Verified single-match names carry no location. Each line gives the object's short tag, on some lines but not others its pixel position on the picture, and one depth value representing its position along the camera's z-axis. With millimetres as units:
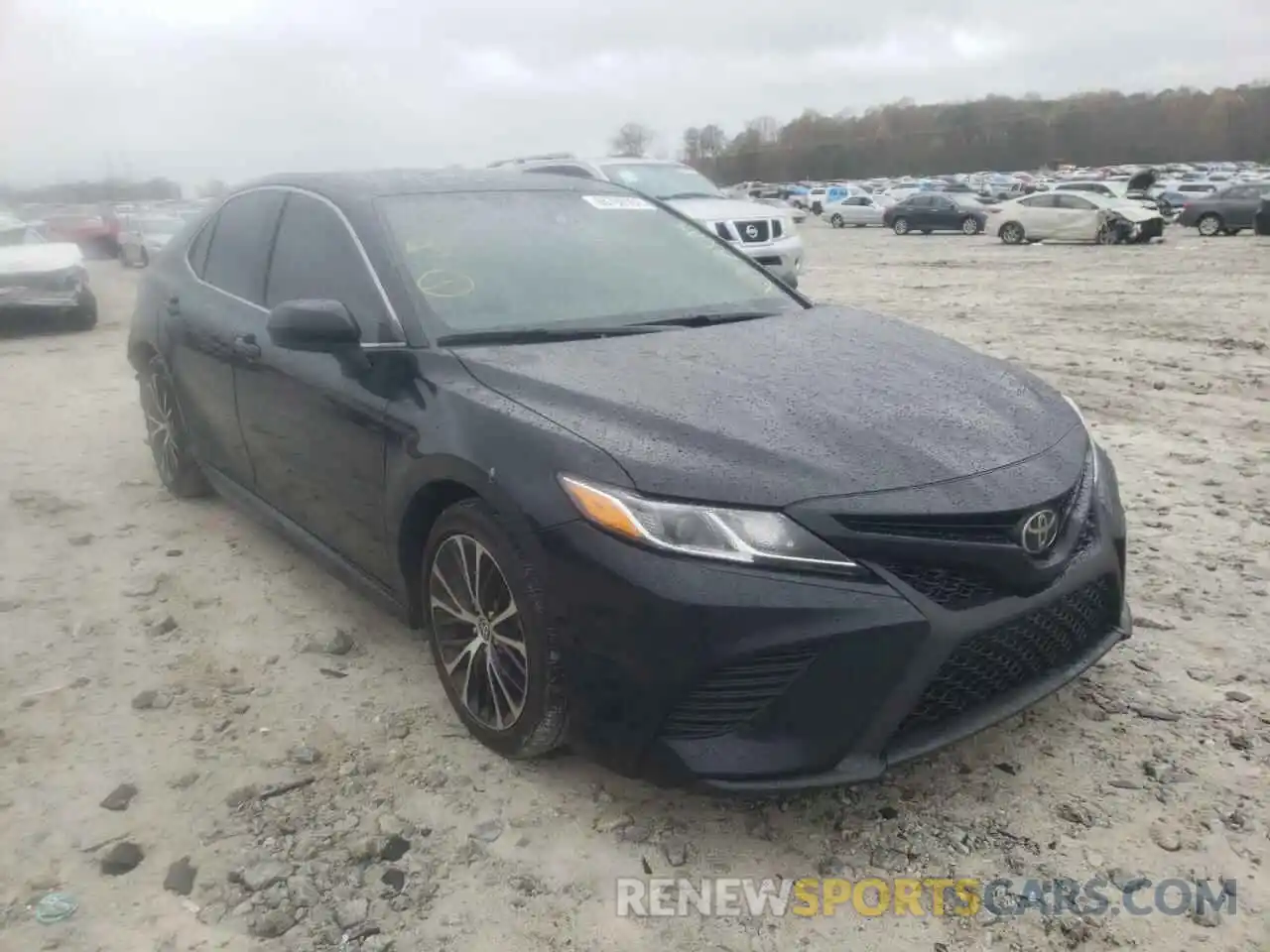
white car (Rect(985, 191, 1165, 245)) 23156
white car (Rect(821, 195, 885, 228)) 37906
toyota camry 2268
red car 21672
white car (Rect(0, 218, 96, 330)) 11375
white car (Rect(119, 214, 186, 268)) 18547
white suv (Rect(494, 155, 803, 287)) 11094
